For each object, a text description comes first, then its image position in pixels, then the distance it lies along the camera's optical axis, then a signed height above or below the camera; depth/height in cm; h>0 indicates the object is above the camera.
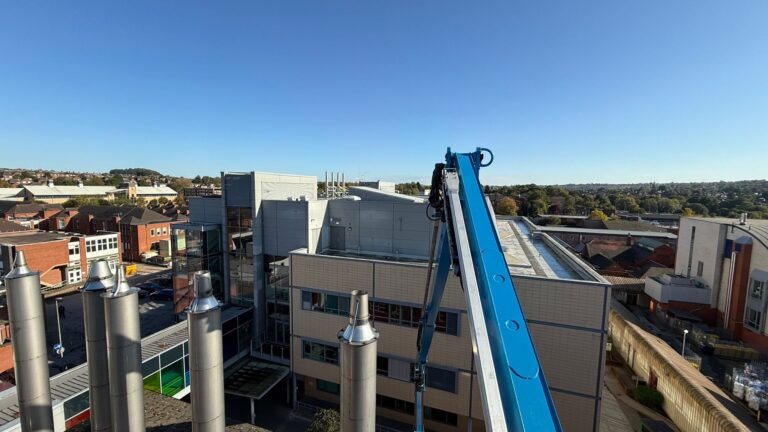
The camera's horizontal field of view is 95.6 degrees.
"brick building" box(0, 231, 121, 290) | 3578 -768
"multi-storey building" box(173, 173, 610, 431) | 1464 -520
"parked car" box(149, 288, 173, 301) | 3538 -1126
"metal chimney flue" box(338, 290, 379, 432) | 509 -268
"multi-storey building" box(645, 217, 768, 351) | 2814 -779
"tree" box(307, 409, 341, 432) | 1271 -871
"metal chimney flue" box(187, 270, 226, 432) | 581 -288
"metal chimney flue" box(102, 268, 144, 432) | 635 -316
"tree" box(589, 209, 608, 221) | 8550 -590
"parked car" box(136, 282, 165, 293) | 3794 -1134
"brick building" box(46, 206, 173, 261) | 5125 -642
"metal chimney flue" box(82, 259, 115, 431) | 695 -323
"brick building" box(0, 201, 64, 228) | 6068 -516
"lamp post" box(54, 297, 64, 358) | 2315 -1111
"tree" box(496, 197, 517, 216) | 9125 -477
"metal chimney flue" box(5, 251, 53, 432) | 725 -353
